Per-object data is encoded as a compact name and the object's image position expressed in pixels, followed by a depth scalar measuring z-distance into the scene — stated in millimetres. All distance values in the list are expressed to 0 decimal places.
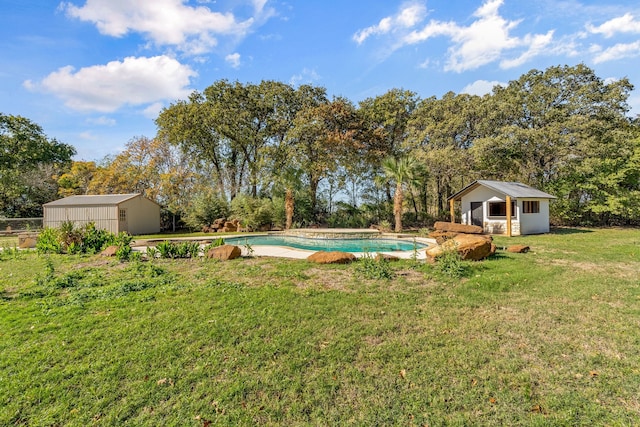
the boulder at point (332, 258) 7336
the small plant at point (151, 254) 8047
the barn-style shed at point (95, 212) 16344
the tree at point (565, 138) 16859
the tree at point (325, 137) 18891
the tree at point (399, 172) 16188
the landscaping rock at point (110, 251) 8312
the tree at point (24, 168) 22047
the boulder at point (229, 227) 18438
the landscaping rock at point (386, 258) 7098
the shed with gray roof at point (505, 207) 14828
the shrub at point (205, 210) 18922
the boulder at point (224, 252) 7725
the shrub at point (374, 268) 6152
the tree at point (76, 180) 23359
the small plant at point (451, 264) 6242
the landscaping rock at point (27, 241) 11316
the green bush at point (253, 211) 18375
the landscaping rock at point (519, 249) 9000
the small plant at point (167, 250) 8008
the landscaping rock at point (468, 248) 7441
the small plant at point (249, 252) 8438
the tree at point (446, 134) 19156
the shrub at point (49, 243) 9196
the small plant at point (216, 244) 8506
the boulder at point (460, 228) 13410
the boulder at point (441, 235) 10055
